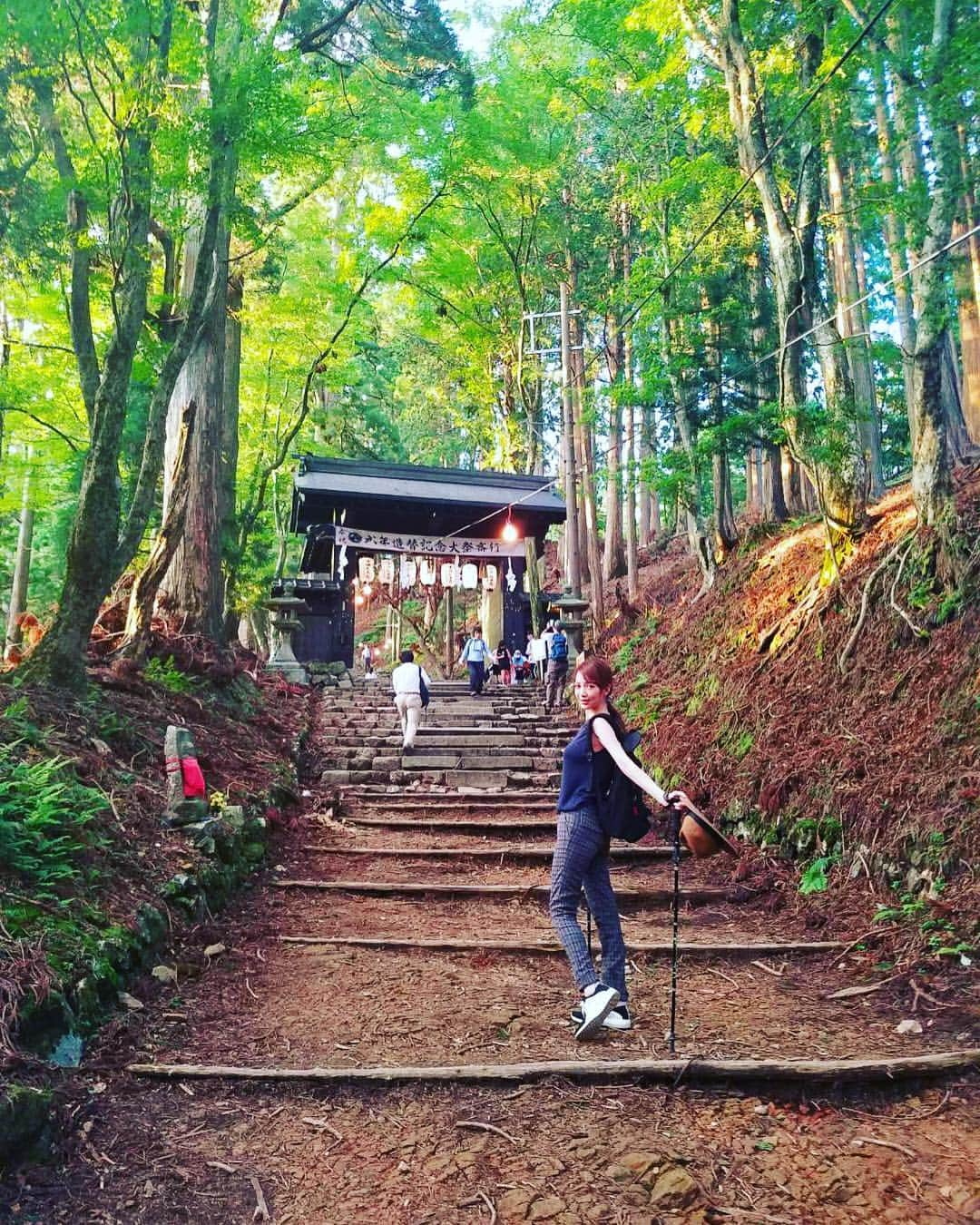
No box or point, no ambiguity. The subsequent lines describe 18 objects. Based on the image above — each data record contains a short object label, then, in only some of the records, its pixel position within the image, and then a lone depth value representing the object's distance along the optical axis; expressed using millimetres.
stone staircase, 9195
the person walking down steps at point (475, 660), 14289
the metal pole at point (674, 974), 3080
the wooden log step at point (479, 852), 6602
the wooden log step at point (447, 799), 8320
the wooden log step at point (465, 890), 5676
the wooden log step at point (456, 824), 7387
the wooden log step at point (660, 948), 4512
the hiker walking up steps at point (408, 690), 9719
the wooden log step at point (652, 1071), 2904
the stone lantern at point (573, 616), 14688
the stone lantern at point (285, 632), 14086
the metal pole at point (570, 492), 15203
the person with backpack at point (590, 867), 3371
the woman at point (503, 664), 17516
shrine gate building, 17125
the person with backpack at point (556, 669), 12742
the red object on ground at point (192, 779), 5301
